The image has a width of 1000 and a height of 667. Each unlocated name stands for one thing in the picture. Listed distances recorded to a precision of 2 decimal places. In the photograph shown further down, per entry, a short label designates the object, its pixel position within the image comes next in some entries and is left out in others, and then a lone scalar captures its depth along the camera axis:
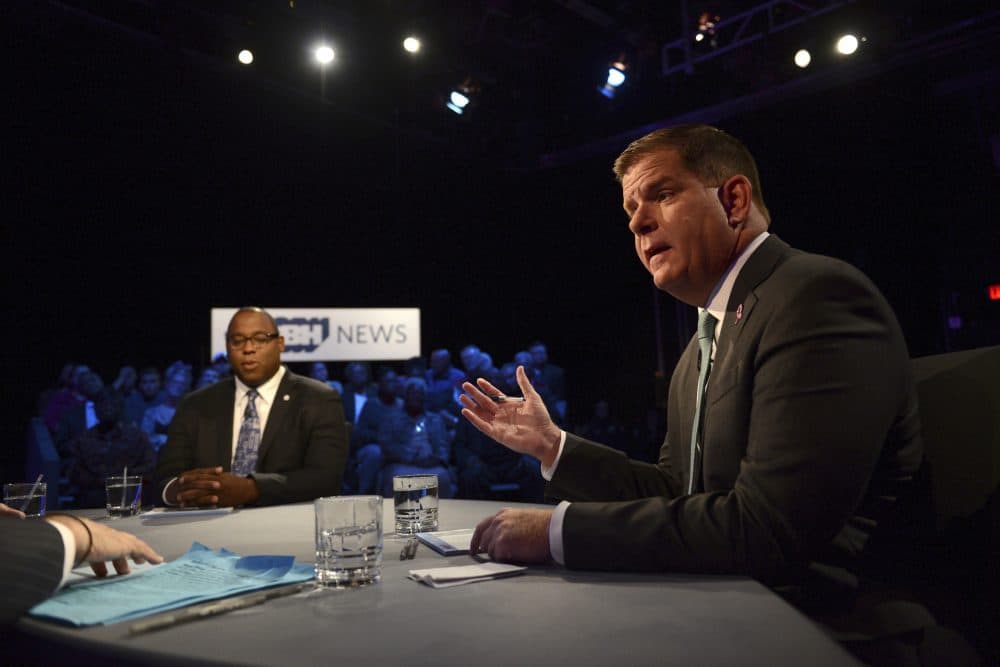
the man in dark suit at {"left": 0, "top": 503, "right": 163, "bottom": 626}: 0.81
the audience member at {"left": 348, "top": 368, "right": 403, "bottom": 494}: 5.17
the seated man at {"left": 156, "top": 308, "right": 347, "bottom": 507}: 2.61
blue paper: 0.80
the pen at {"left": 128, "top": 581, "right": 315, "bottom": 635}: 0.75
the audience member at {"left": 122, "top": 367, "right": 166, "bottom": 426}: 6.15
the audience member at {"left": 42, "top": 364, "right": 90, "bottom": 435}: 5.90
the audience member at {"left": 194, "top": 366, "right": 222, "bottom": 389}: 6.17
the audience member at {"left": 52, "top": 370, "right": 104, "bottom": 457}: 5.03
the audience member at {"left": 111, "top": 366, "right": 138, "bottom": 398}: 6.54
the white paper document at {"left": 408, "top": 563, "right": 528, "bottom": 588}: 0.95
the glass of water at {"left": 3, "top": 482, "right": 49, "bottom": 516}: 1.66
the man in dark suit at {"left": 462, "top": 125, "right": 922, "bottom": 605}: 0.96
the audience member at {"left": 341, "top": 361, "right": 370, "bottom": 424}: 6.60
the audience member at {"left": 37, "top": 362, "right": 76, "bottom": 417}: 6.27
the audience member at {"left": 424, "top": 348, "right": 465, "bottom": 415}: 6.39
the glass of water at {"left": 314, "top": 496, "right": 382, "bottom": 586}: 0.96
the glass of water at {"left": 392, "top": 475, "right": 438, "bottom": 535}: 1.43
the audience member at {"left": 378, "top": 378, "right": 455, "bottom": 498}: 5.01
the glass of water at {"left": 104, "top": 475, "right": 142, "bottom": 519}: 1.76
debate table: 0.65
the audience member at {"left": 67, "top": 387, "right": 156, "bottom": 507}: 4.11
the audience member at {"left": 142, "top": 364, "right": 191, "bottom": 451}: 6.02
